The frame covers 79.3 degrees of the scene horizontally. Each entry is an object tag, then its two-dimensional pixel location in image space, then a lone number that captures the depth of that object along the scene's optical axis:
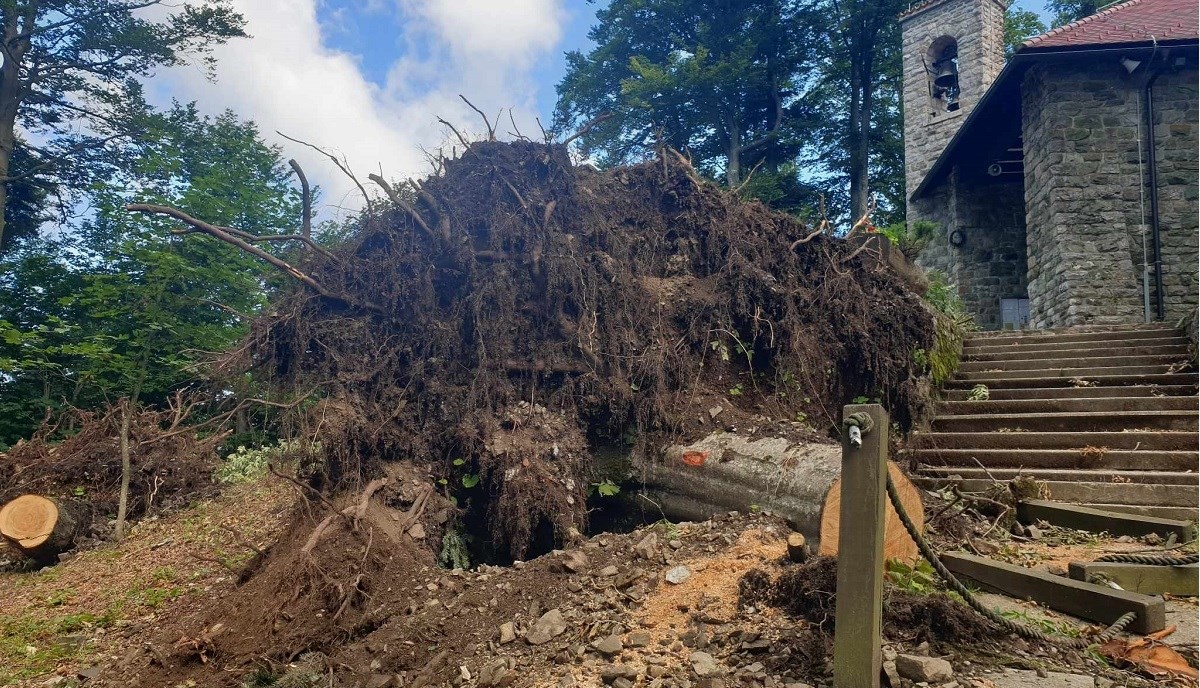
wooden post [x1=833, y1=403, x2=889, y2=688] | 2.75
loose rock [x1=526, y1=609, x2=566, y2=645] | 3.82
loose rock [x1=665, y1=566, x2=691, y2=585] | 4.20
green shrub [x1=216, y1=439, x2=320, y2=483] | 9.68
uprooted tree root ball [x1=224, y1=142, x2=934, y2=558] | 5.64
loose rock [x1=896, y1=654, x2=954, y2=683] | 2.83
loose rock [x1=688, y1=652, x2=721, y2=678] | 3.23
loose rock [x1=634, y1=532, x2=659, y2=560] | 4.54
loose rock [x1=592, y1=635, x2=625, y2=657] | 3.57
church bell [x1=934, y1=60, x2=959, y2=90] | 18.83
